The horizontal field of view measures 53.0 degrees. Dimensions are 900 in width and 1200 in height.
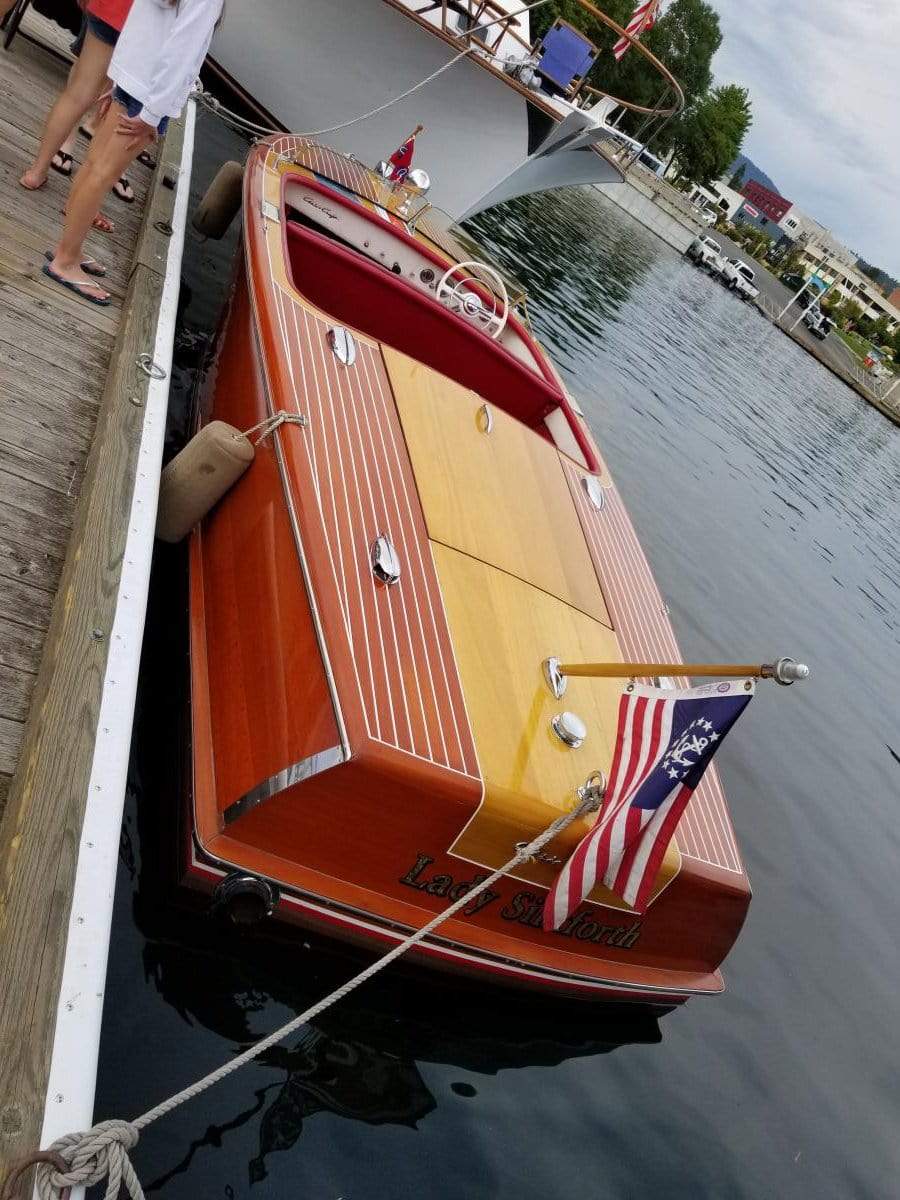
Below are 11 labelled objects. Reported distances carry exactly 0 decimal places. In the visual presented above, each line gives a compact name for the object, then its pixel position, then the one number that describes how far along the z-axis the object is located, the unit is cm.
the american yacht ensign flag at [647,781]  273
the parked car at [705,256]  4434
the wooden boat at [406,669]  288
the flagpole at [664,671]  256
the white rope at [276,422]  368
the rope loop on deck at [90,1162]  164
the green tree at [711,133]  6269
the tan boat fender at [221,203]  820
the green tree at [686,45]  6109
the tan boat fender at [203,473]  380
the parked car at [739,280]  4409
